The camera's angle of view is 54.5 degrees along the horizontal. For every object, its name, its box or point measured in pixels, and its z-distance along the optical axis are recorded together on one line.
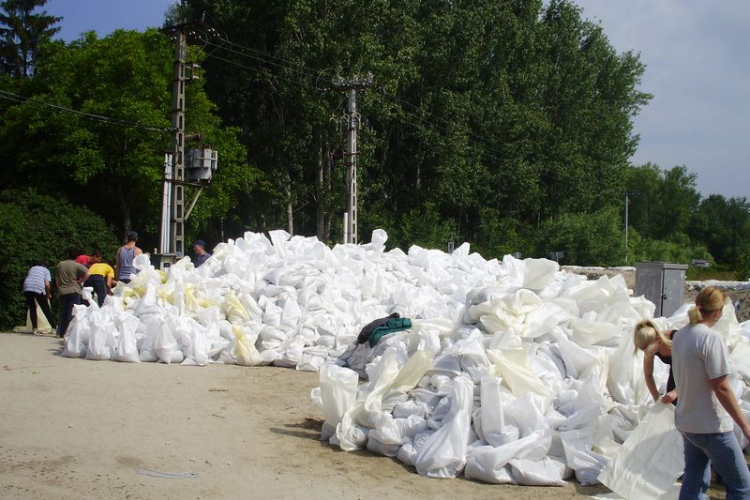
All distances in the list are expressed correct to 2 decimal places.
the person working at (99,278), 11.03
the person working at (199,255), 12.06
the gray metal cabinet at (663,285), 9.90
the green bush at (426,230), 31.75
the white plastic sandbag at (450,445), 4.78
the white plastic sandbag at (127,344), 8.70
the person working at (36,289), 11.78
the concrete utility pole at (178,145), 16.06
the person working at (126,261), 11.23
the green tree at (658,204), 72.25
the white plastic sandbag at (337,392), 5.47
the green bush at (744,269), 27.44
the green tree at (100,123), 23.02
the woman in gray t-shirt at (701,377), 3.41
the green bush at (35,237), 15.23
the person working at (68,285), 10.33
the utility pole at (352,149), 22.52
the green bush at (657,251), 42.66
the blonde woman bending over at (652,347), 4.20
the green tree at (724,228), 74.19
